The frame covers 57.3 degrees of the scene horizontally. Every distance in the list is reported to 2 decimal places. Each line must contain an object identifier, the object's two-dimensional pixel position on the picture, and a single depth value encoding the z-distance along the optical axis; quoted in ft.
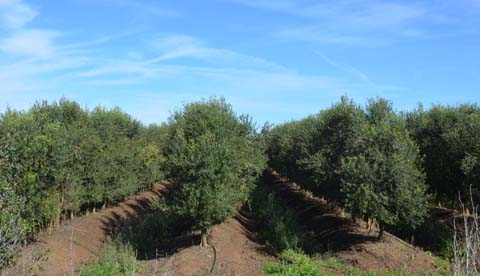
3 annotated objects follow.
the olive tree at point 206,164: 58.29
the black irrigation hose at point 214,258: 47.57
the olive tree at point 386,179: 57.57
